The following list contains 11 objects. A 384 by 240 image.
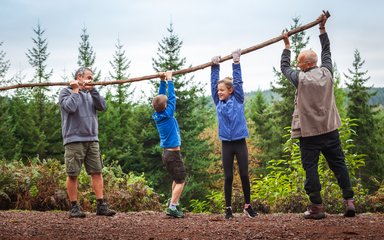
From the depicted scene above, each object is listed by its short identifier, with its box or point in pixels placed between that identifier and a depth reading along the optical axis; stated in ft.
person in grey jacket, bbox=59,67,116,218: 24.00
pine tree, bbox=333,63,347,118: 147.69
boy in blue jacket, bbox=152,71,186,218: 23.73
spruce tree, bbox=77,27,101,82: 125.70
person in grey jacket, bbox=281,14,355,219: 20.10
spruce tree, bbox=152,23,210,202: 100.27
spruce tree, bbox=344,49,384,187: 127.65
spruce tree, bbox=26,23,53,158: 99.29
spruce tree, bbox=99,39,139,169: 100.58
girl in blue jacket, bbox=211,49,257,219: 21.71
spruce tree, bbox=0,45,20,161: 94.89
